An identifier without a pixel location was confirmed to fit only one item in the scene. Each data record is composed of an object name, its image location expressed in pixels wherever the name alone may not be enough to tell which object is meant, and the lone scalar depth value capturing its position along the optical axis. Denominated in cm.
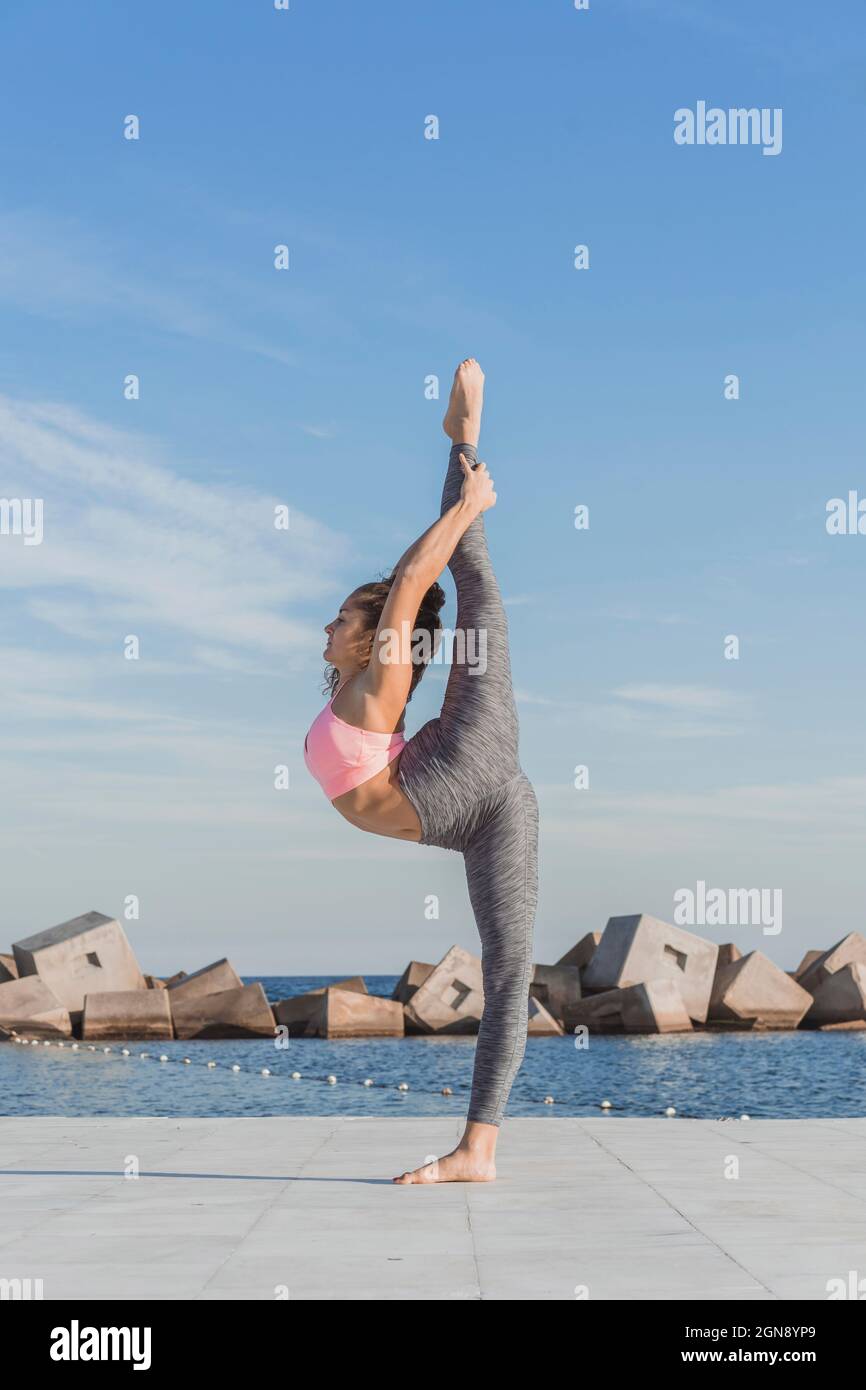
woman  451
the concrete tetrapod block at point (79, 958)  3030
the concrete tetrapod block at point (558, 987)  3384
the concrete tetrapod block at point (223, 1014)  3150
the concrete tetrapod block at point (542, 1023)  3125
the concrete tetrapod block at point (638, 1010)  3181
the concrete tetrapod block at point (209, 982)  3177
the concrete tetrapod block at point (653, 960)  3216
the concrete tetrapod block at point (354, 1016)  3238
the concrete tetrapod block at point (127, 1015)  3030
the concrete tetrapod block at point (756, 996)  3459
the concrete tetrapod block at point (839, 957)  3644
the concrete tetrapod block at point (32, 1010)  2959
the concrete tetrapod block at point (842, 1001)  3541
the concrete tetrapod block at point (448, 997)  3186
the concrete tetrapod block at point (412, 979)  3578
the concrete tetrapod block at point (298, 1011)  3381
